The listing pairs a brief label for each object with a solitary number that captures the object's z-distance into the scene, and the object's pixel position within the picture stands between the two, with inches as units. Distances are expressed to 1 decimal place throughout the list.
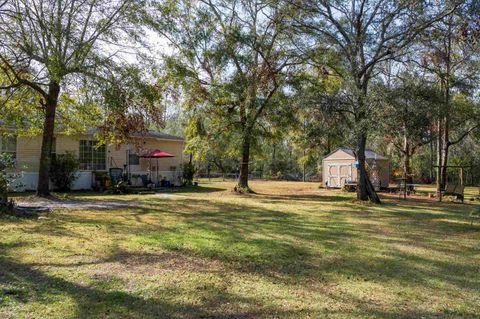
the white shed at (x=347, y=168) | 1023.0
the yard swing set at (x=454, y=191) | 729.6
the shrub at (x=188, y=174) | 1052.5
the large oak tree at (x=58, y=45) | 476.4
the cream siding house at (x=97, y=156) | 729.5
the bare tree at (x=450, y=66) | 572.8
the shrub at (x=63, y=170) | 741.9
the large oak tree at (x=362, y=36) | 584.1
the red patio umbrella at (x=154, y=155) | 872.5
